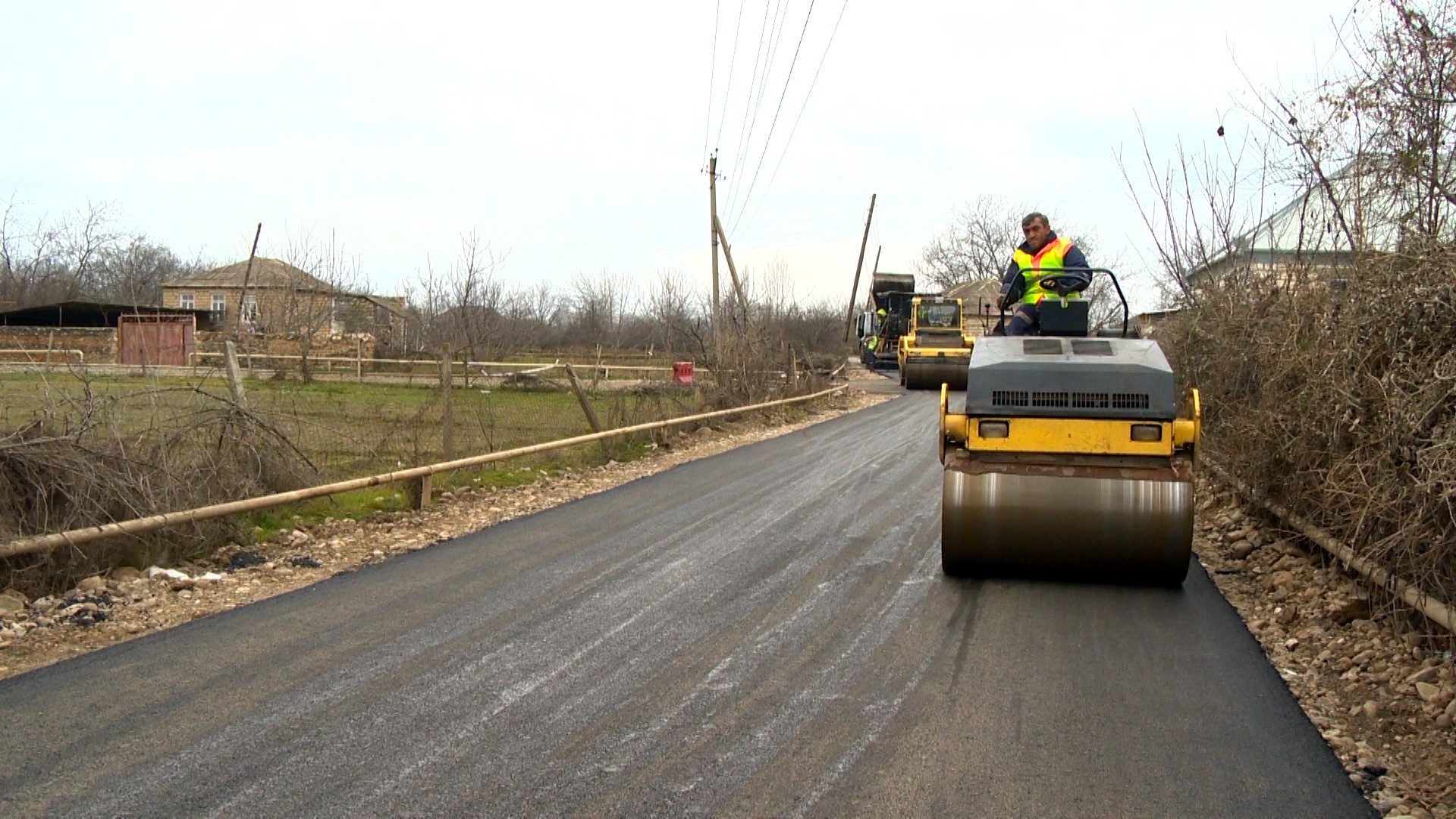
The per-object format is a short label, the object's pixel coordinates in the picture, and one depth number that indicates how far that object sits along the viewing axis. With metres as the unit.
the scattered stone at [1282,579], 7.08
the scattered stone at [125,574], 6.98
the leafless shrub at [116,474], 6.74
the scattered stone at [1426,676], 4.97
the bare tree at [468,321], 30.42
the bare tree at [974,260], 69.50
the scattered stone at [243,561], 7.60
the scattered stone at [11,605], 6.15
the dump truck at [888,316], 41.03
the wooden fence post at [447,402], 11.10
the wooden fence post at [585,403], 13.80
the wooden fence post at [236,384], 8.91
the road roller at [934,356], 29.34
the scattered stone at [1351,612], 5.97
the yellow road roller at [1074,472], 6.84
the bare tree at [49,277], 48.97
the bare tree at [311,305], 31.17
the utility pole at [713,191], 28.23
